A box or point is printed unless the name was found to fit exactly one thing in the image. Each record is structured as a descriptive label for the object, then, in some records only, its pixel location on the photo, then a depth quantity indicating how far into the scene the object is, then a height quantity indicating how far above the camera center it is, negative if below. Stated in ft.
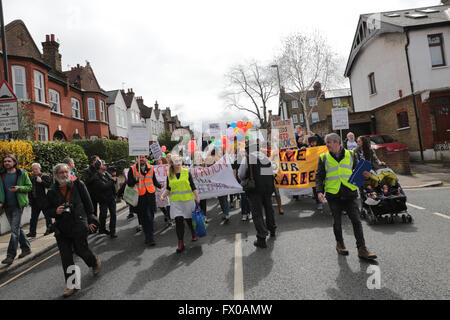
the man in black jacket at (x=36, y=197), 24.94 -0.76
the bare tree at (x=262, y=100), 138.45 +30.26
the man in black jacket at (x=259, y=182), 18.38 -1.15
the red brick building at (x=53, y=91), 62.18 +24.37
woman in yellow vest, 18.67 -1.23
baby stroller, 19.47 -3.19
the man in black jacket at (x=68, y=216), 14.20 -1.59
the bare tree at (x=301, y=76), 93.09 +26.97
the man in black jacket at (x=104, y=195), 23.52 -1.19
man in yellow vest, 14.92 -1.51
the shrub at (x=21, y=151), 29.01 +3.98
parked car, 51.83 +1.64
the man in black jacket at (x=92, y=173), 23.49 +0.77
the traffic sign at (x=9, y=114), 20.24 +5.32
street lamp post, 88.09 +28.52
